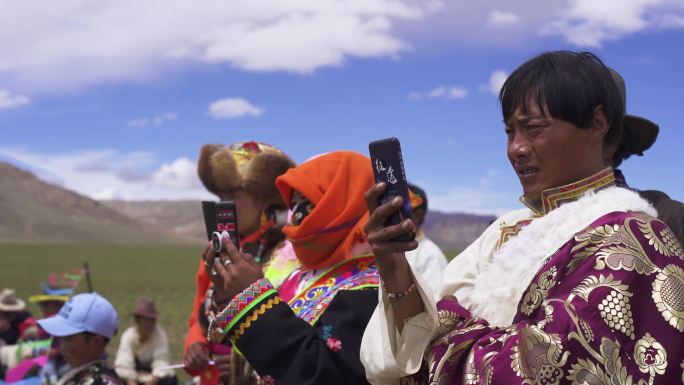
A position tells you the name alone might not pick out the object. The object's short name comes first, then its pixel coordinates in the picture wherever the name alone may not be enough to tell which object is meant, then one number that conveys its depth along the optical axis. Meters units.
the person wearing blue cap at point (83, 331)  5.17
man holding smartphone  1.91
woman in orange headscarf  3.03
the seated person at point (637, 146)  2.48
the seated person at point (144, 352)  8.50
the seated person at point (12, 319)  10.23
